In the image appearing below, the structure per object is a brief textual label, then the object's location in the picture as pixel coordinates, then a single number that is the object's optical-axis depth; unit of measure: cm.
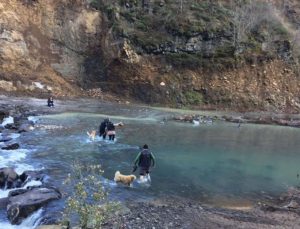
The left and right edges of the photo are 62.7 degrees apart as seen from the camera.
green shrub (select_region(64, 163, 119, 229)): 583
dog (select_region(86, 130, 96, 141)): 1471
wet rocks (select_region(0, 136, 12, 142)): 1361
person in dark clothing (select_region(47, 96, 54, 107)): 2112
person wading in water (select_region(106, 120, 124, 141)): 1486
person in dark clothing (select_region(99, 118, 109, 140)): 1508
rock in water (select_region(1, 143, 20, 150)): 1254
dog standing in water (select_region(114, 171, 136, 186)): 989
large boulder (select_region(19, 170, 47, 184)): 986
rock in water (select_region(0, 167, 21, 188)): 954
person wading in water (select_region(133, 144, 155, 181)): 1047
